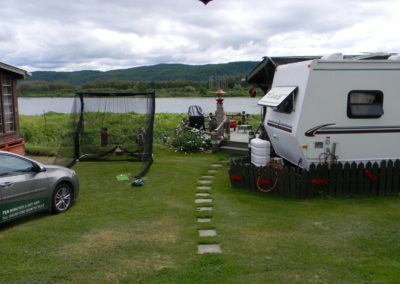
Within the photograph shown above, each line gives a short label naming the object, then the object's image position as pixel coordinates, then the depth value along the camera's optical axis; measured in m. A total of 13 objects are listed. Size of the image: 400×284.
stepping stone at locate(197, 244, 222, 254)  5.93
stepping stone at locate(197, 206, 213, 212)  8.29
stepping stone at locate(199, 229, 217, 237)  6.66
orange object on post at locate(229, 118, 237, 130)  20.77
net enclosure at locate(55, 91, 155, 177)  13.38
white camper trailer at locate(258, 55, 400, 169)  8.96
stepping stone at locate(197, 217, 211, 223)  7.47
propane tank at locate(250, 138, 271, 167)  10.23
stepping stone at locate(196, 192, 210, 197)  9.52
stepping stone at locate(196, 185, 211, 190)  10.29
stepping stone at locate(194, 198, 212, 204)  8.95
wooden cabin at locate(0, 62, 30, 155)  13.07
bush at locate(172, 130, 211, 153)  16.23
